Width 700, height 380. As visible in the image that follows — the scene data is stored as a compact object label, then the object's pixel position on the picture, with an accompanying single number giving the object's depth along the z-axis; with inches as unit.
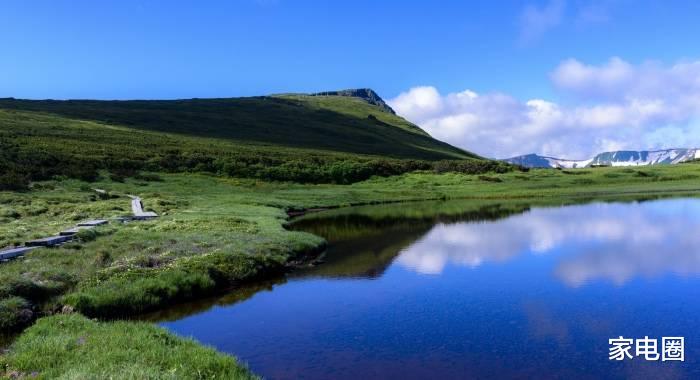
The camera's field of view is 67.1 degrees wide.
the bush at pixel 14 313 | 759.7
